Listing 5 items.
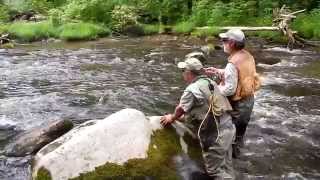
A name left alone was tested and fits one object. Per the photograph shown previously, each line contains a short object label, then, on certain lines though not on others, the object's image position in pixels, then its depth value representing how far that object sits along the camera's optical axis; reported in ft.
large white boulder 12.95
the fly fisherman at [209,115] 13.05
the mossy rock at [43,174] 12.85
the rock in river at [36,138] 16.88
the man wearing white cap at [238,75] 13.57
